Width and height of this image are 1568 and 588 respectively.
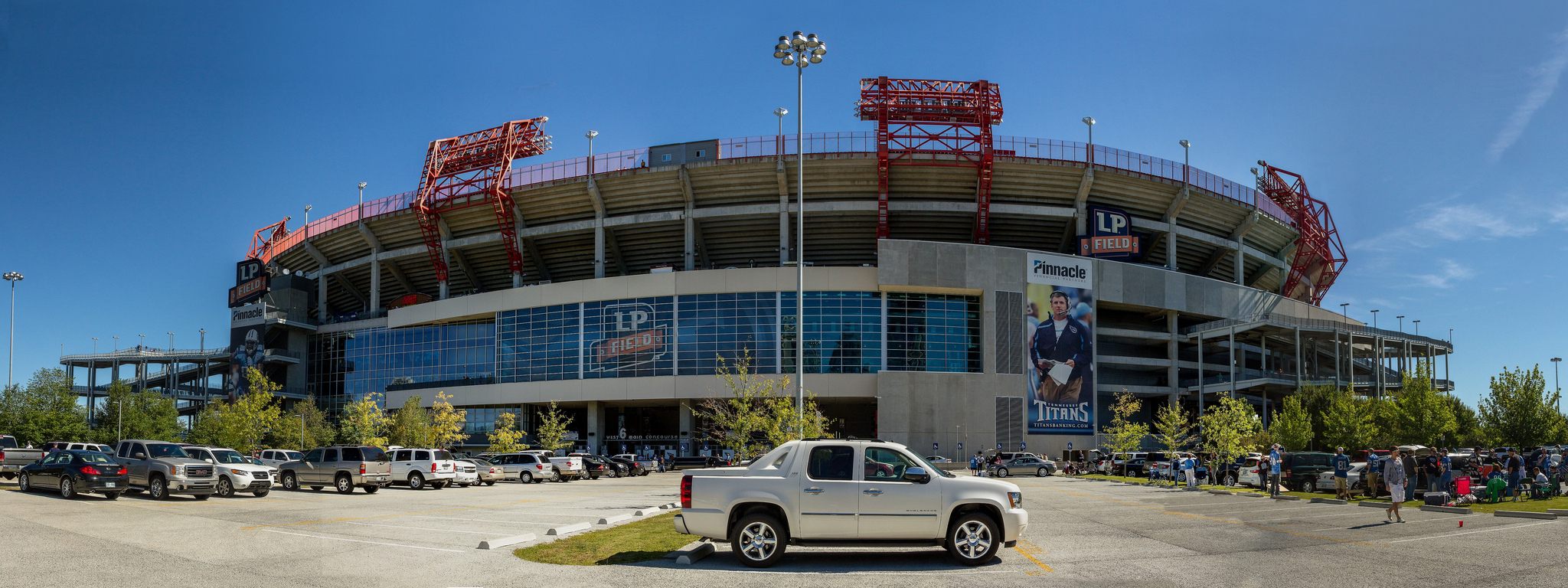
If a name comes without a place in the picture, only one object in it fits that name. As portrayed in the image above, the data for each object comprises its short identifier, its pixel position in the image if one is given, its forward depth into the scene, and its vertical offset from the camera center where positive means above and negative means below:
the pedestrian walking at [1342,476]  31.11 -3.17
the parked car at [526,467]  50.62 -4.74
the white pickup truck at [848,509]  14.74 -1.96
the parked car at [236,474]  31.39 -3.17
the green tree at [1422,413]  60.47 -2.57
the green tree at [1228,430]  44.44 -2.65
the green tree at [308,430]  71.62 -4.37
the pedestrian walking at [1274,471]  33.12 -3.18
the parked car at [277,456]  43.19 -3.65
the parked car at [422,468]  40.59 -3.85
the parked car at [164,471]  29.47 -2.90
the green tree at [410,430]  69.62 -4.06
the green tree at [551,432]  70.06 -4.26
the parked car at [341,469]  36.75 -3.57
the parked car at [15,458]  37.99 -3.27
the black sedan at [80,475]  28.23 -2.89
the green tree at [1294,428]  61.38 -3.45
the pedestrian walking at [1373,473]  31.00 -3.04
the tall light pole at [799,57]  35.54 +10.41
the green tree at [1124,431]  61.62 -3.70
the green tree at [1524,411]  54.44 -2.17
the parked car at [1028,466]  59.16 -5.43
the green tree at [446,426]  71.19 -4.00
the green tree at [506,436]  69.50 -4.53
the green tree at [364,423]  66.19 -3.61
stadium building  73.25 +5.86
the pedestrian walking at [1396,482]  21.98 -2.31
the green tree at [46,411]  66.81 -2.89
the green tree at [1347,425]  61.62 -3.27
